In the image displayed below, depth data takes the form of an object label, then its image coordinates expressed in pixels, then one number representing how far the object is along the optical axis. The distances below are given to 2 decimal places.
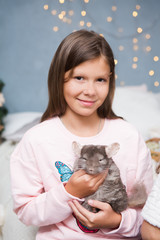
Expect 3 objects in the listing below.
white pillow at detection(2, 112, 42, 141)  2.19
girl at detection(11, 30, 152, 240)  0.88
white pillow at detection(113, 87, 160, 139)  2.03
